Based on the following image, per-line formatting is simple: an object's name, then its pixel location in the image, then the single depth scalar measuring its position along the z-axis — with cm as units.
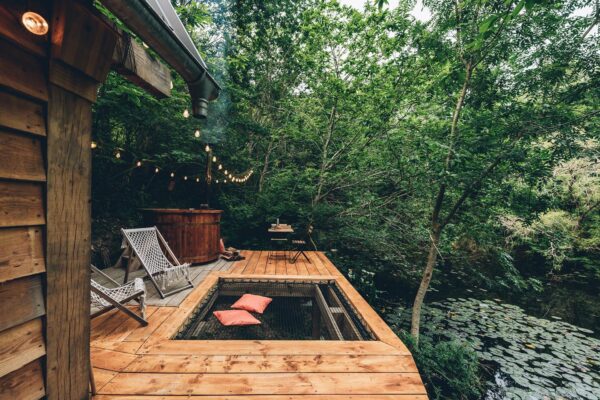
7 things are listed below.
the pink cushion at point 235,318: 320
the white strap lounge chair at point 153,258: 356
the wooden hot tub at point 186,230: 502
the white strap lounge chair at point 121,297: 249
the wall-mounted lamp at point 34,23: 119
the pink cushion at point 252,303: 364
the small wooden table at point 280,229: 587
